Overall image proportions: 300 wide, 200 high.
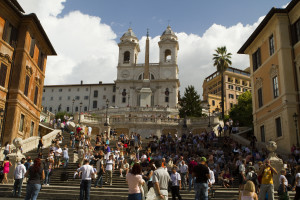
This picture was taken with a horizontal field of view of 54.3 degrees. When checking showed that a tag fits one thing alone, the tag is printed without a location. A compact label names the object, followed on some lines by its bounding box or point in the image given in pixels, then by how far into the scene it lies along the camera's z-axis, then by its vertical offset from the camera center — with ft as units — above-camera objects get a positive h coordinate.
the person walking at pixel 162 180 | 28.73 -0.92
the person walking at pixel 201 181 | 31.65 -1.02
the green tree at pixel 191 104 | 203.41 +46.85
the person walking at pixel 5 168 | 54.44 -0.25
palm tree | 173.68 +64.90
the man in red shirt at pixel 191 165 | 44.53 +0.92
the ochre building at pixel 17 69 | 81.00 +28.33
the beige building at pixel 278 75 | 75.72 +27.03
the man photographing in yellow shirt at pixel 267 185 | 34.30 -1.36
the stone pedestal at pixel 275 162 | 49.14 +1.86
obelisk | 265.58 +68.62
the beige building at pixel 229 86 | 325.21 +97.58
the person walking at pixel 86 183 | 38.11 -1.90
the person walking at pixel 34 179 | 32.01 -1.26
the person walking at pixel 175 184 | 38.24 -1.68
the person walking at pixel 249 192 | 22.63 -1.52
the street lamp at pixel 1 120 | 77.10 +12.44
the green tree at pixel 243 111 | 179.01 +38.77
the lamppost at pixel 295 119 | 72.13 +13.11
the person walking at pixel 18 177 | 44.72 -1.50
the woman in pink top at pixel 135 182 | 26.17 -1.06
